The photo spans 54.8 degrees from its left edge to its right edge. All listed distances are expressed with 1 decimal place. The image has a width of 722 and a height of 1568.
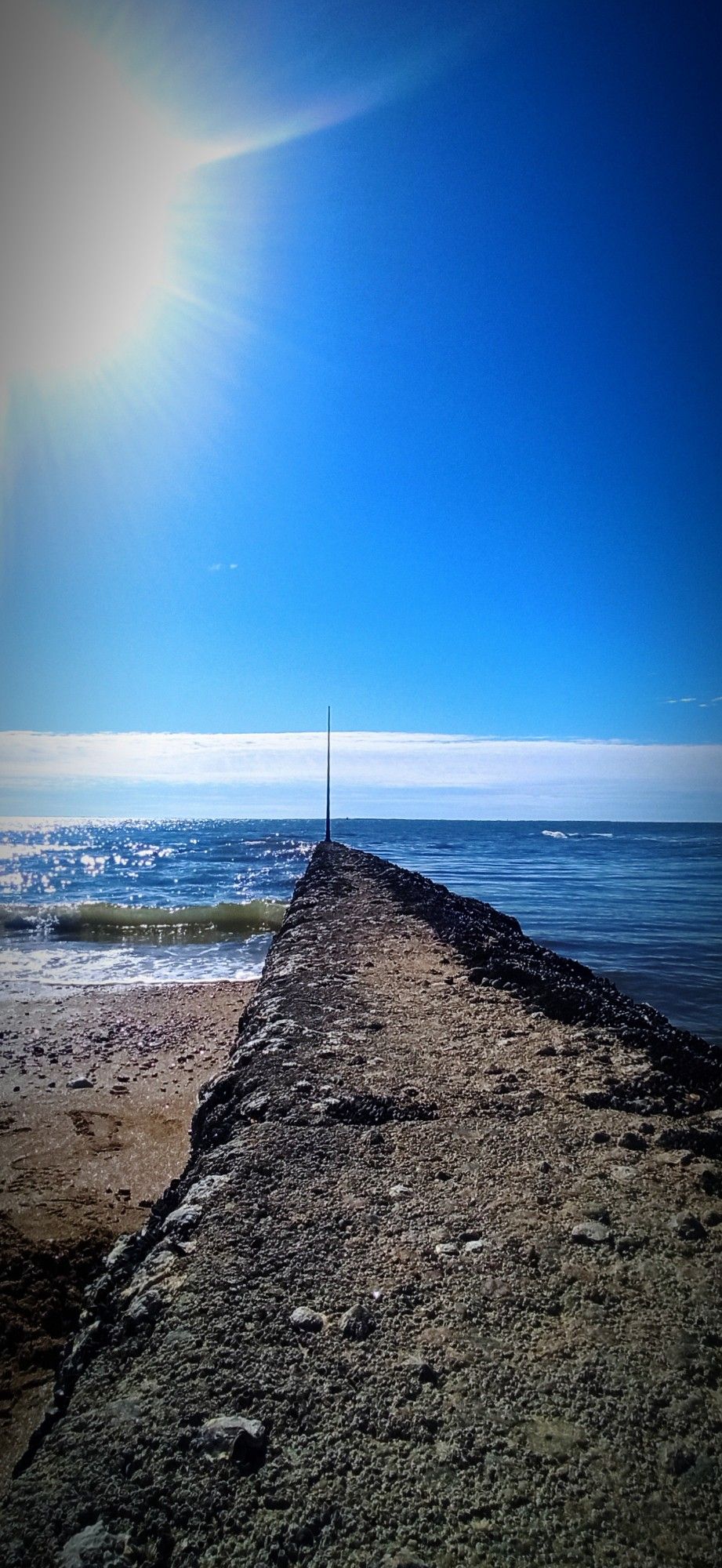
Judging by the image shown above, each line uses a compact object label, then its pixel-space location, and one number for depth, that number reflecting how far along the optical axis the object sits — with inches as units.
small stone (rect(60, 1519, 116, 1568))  56.4
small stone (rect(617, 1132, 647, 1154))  117.6
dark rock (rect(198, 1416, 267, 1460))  65.2
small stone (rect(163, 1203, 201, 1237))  100.7
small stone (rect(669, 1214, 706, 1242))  93.3
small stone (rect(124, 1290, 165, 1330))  83.8
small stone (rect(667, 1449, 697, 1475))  62.6
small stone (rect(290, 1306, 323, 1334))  80.0
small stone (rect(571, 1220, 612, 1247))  92.8
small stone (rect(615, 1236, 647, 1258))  91.1
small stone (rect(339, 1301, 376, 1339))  79.3
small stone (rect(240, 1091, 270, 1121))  133.3
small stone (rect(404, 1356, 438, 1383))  72.6
